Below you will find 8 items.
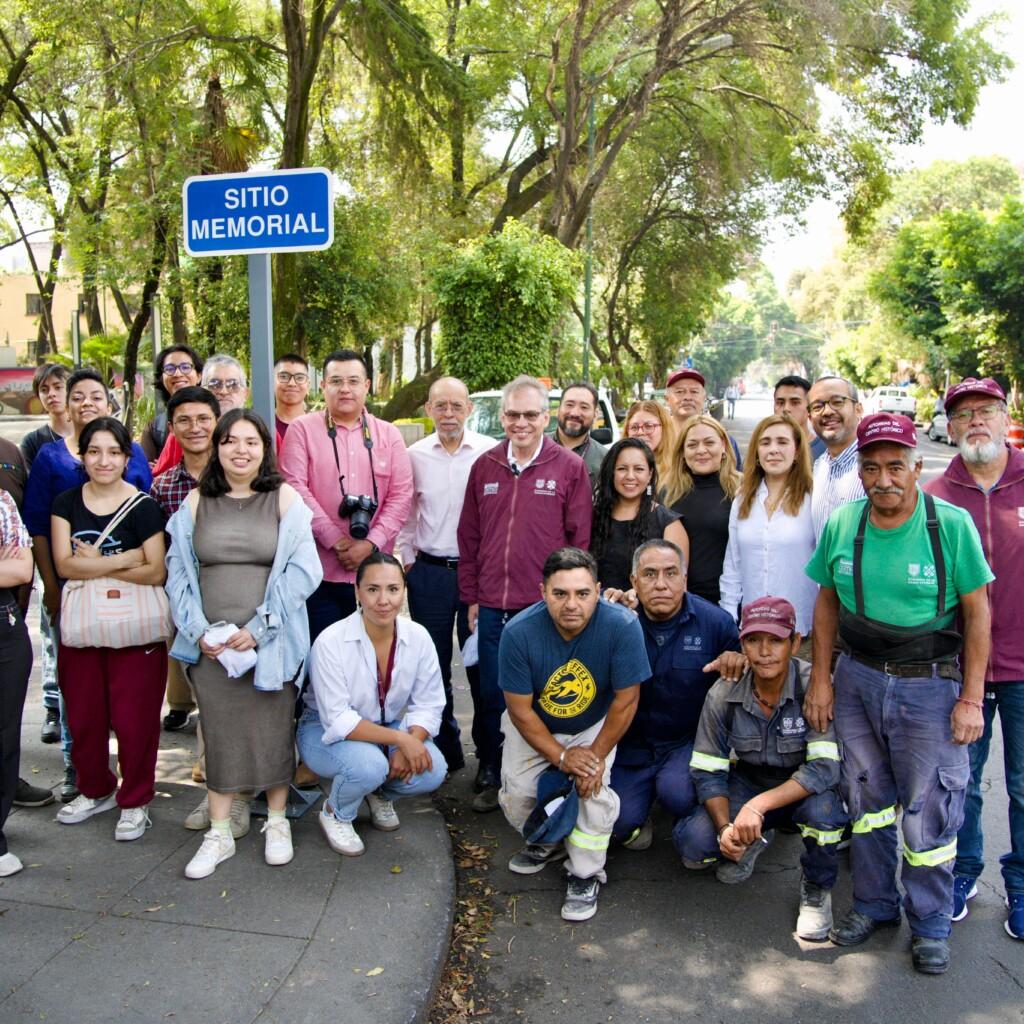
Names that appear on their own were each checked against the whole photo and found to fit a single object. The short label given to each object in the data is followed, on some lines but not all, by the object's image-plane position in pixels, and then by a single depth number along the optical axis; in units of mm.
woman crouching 4340
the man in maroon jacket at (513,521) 4934
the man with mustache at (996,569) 3885
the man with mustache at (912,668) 3695
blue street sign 4621
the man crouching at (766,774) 3982
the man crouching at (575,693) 4156
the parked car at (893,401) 41719
